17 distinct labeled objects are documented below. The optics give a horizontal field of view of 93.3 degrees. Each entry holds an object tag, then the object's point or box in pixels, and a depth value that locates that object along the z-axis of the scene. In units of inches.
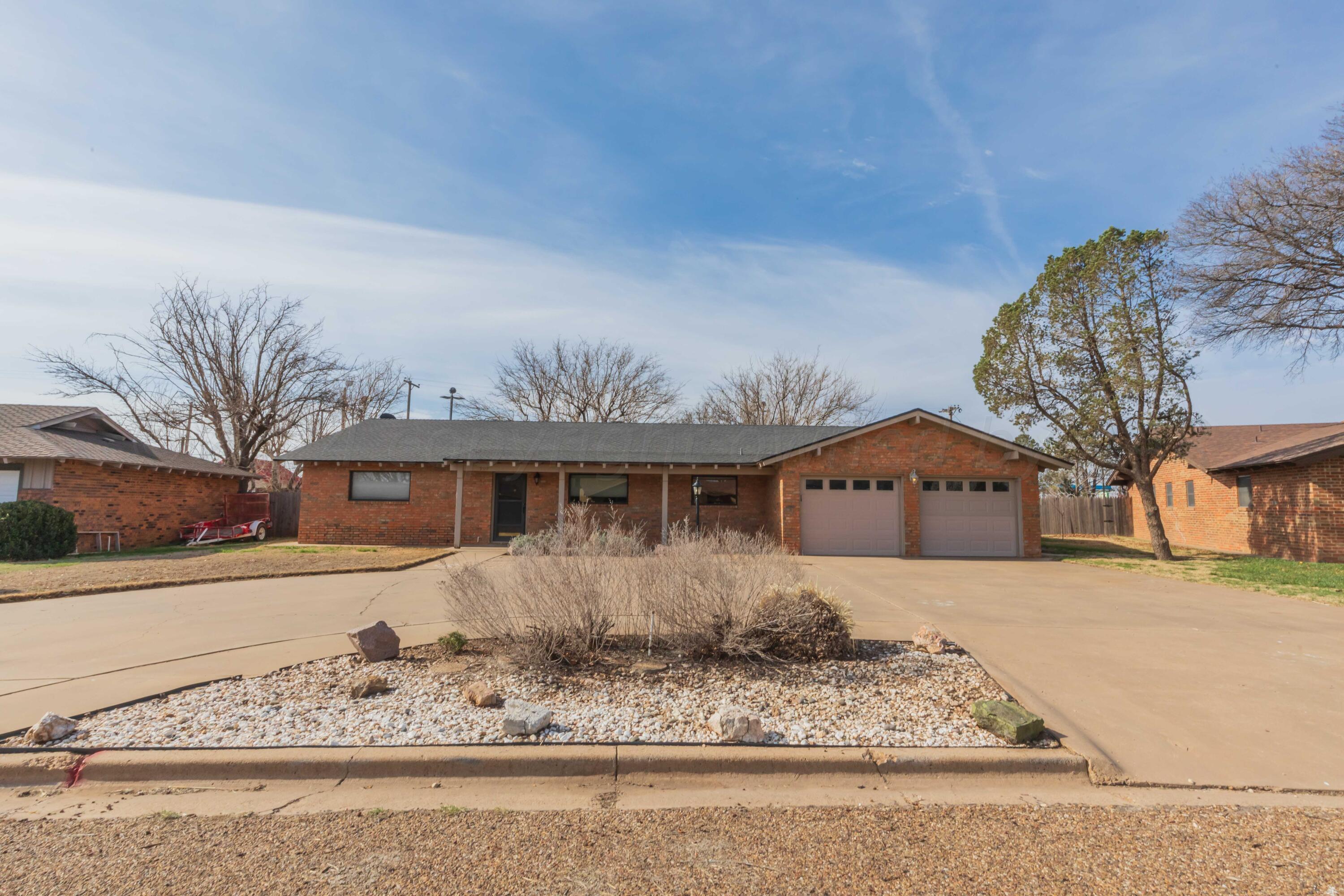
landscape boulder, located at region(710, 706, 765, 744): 150.3
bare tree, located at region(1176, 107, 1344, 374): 538.9
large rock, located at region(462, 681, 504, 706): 172.9
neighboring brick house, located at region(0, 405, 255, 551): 611.5
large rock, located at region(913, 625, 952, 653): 232.1
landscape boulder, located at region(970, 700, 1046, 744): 152.2
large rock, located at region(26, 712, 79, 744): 148.9
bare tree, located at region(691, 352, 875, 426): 1266.0
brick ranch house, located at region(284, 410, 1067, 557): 619.5
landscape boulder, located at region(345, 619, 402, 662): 212.4
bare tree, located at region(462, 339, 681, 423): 1325.0
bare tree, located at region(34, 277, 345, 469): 1084.5
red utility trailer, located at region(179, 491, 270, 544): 740.6
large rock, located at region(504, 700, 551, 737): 152.7
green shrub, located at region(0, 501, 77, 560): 521.3
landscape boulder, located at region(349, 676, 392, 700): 180.2
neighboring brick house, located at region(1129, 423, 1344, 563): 581.0
